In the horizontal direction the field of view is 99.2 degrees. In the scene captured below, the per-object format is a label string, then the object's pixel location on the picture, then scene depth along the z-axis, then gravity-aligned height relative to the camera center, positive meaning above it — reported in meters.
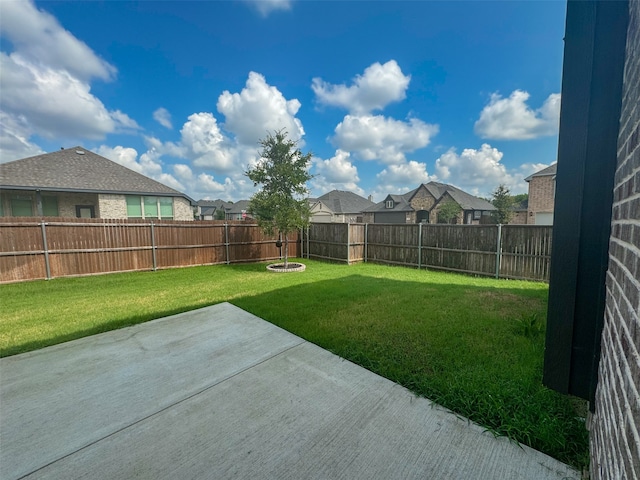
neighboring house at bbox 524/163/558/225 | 21.27 +1.57
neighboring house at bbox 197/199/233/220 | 43.97 +2.28
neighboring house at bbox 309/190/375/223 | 39.28 +1.64
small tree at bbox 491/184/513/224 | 25.23 +1.17
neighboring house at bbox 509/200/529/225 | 27.89 +0.04
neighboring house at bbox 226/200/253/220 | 51.38 +1.59
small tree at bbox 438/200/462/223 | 27.70 +0.56
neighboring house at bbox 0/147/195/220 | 11.89 +1.44
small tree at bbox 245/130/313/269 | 9.70 +1.29
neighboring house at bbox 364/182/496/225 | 30.12 +1.24
